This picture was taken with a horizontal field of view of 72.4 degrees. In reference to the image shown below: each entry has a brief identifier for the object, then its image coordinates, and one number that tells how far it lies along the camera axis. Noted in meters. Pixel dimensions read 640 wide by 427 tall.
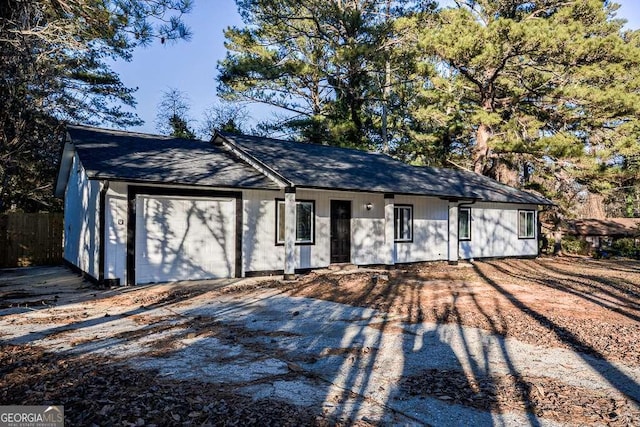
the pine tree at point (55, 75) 6.71
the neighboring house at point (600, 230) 25.68
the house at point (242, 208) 10.12
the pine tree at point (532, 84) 15.61
